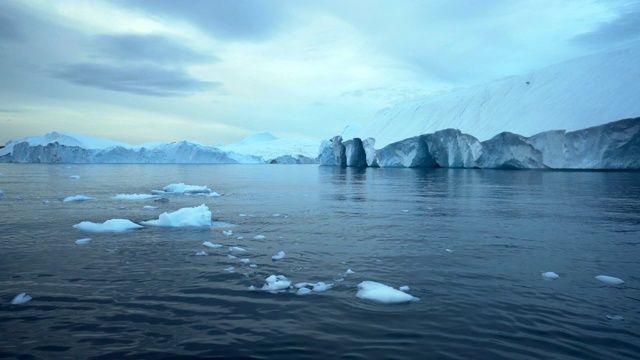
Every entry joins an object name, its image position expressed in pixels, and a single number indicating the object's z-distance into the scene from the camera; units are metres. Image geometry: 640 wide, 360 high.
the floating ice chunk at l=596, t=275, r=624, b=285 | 6.22
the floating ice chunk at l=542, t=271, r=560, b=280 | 6.46
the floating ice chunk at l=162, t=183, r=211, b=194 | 21.73
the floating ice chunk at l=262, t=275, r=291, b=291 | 5.98
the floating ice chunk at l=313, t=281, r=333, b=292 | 5.93
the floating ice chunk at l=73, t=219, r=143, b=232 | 10.43
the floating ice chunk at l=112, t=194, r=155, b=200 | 18.23
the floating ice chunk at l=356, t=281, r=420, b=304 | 5.50
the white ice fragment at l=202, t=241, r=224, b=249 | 8.70
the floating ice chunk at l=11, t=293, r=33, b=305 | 5.41
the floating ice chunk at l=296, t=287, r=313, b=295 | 5.80
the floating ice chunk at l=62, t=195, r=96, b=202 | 16.79
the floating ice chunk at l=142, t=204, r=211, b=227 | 11.23
